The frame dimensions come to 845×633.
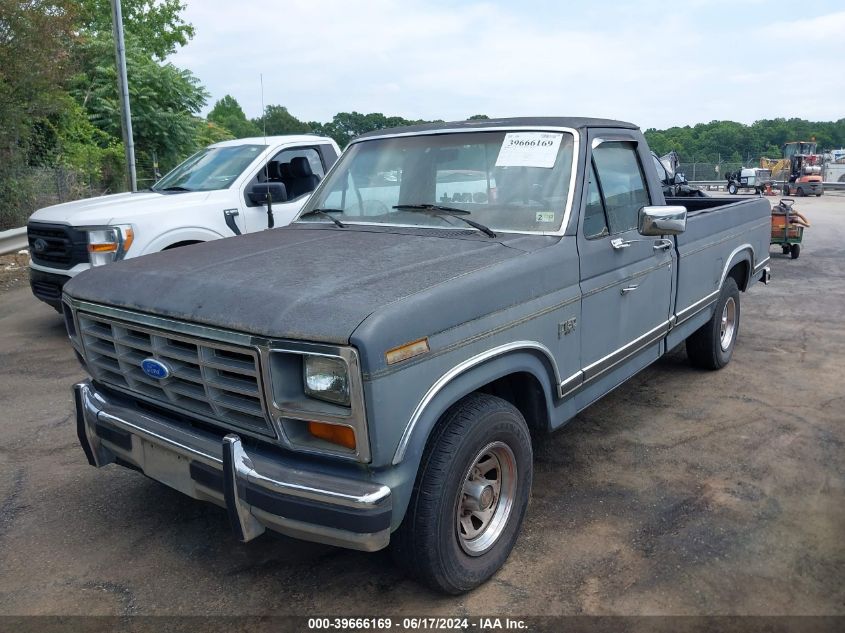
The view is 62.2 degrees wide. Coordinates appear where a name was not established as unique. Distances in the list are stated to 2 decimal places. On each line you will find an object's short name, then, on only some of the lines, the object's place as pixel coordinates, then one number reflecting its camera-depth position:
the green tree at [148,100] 22.00
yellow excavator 32.78
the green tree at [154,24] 34.86
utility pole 13.33
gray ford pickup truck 2.49
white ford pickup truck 6.46
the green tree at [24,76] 13.54
